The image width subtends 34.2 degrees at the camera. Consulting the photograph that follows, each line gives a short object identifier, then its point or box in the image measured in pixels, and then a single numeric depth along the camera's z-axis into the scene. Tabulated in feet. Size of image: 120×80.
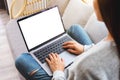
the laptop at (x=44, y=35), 3.83
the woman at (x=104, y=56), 1.99
